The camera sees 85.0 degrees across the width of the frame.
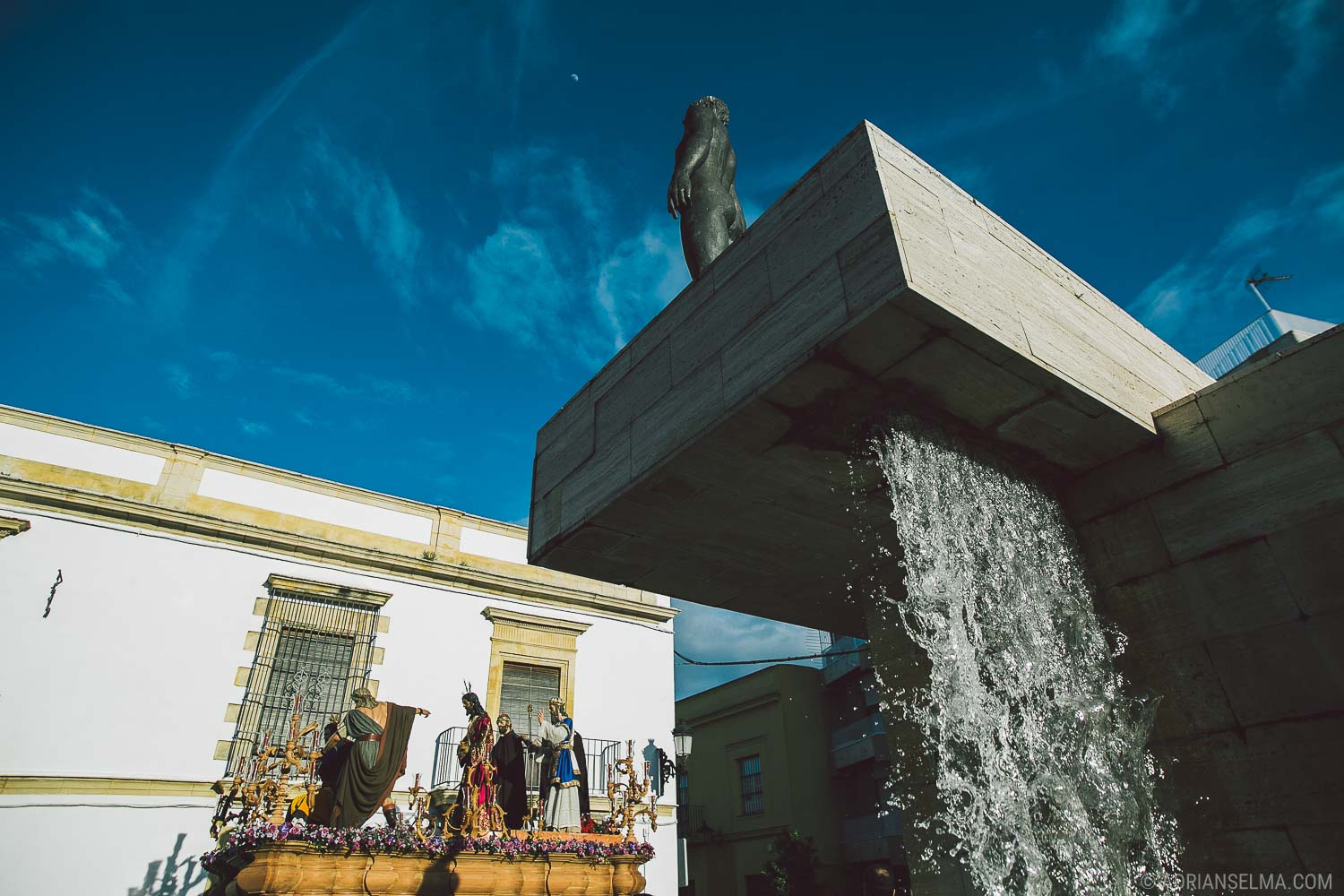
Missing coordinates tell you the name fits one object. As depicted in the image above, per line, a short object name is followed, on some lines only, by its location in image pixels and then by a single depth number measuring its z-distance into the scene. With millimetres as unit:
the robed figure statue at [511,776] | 10242
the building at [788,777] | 22359
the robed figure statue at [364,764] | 9070
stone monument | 2645
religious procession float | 7609
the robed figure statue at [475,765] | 9016
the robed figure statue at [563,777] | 10969
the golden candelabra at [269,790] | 8219
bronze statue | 4574
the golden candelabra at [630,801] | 10148
